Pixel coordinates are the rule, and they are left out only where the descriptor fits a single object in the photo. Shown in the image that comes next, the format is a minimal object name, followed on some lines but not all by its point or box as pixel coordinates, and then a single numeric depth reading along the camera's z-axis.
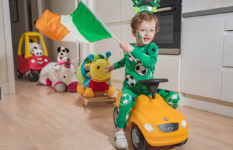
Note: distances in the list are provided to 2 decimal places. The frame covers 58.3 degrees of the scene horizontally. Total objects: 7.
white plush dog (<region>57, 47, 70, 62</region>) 2.45
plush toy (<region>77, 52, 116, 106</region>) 1.71
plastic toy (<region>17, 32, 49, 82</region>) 2.99
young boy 1.05
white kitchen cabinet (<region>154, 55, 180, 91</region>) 1.77
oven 1.71
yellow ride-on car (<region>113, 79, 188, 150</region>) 0.94
